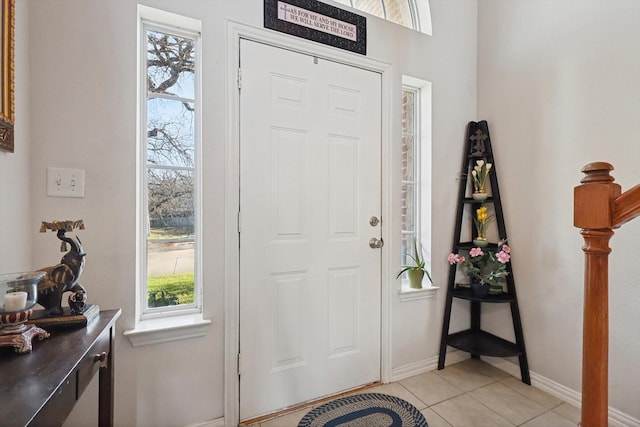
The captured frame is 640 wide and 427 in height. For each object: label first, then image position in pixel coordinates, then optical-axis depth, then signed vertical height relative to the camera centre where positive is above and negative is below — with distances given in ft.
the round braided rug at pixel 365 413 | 5.41 -3.71
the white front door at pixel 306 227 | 5.49 -0.29
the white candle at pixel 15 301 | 2.57 -0.76
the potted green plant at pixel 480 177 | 7.27 +0.88
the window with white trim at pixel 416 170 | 7.39 +1.06
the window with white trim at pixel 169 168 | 5.04 +0.74
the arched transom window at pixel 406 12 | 7.20 +4.85
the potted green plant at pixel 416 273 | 7.11 -1.39
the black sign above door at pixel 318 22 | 5.60 +3.69
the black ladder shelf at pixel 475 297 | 6.89 -1.90
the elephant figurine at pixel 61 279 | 3.13 -0.70
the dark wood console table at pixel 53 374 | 1.90 -1.20
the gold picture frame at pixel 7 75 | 3.43 +1.55
